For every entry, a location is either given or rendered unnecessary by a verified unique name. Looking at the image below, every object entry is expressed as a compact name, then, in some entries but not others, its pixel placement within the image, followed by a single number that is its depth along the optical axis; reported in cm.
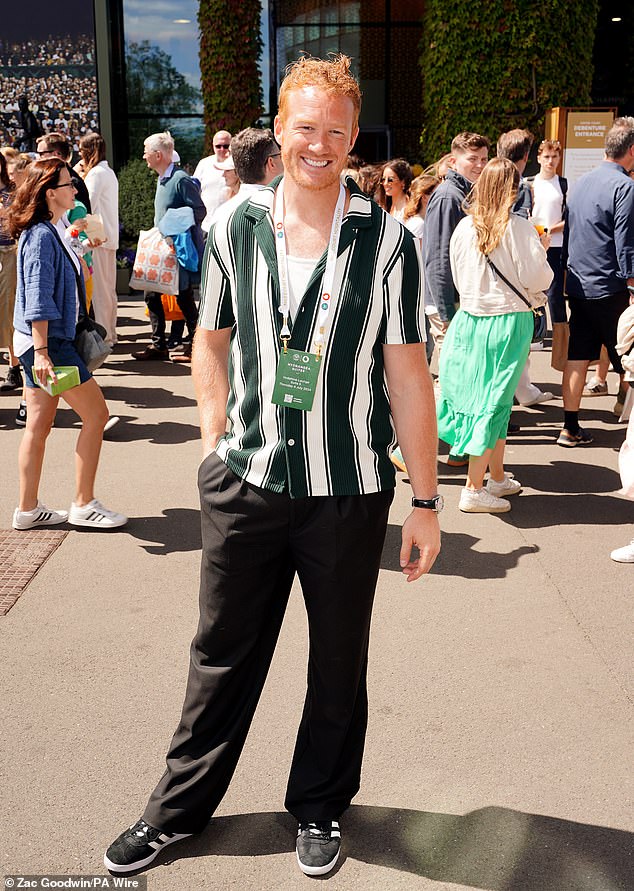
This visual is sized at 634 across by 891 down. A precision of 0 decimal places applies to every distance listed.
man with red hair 255
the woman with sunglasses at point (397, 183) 738
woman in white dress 996
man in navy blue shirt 675
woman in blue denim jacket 523
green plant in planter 1619
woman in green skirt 572
